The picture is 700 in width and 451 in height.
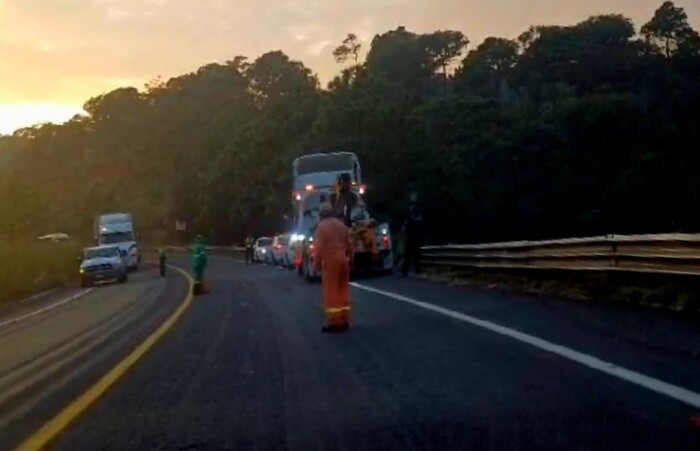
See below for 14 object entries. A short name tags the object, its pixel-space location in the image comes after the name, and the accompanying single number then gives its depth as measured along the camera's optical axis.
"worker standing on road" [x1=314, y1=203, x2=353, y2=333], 16.19
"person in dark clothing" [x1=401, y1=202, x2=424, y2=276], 32.50
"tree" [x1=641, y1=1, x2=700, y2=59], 101.81
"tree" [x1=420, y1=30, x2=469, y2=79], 142.50
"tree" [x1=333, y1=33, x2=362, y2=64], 124.00
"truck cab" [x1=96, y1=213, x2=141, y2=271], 68.44
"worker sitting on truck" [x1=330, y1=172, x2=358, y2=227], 25.72
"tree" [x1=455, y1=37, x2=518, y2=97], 123.12
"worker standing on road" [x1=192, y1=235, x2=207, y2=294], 30.75
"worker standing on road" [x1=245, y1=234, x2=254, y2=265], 69.44
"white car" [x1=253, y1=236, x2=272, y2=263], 67.94
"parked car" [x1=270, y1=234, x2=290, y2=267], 55.56
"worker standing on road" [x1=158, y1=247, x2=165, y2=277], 52.16
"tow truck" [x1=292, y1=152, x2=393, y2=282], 33.97
